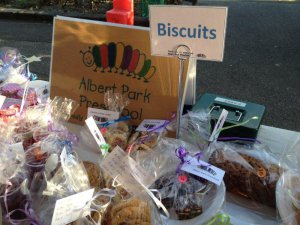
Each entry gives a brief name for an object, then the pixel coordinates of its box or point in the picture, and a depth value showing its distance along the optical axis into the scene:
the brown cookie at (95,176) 0.90
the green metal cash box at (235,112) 1.08
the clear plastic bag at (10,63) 1.43
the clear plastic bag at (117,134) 1.11
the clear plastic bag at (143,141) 1.04
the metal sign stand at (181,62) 0.97
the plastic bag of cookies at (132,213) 0.77
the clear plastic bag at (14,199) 0.81
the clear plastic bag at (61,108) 1.15
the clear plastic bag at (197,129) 1.09
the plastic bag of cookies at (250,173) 0.92
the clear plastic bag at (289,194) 0.80
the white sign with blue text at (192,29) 0.92
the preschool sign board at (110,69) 1.17
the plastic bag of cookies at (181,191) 0.85
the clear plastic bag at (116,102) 1.21
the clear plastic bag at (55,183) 0.79
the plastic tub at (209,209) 0.83
